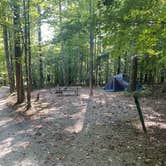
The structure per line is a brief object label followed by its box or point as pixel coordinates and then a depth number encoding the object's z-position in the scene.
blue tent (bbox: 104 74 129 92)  13.29
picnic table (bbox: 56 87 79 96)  11.72
